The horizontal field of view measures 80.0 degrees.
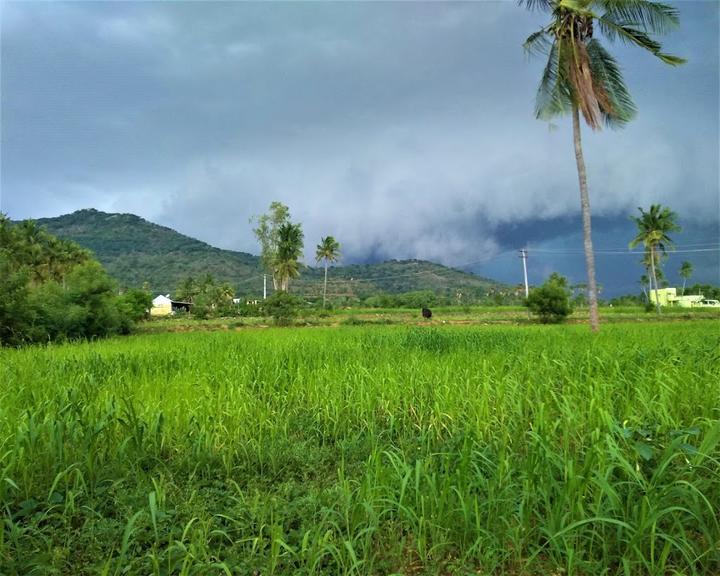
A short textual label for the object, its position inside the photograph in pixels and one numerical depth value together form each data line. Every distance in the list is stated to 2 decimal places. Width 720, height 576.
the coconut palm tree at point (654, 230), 37.66
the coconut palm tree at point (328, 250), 51.35
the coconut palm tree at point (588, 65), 12.27
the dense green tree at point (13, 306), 11.84
